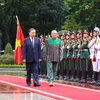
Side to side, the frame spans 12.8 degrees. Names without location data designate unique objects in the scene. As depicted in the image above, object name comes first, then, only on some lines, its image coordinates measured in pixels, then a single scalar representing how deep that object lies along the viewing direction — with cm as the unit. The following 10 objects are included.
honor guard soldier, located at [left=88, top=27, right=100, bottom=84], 1480
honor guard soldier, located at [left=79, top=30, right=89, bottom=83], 1576
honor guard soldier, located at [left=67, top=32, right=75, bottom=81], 1696
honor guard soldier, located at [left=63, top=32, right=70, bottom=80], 1735
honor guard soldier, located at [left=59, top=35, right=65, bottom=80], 1807
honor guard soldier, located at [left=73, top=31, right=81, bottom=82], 1641
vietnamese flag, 1892
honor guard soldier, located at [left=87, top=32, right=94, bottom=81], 1550
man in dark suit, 1473
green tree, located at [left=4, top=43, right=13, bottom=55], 3641
